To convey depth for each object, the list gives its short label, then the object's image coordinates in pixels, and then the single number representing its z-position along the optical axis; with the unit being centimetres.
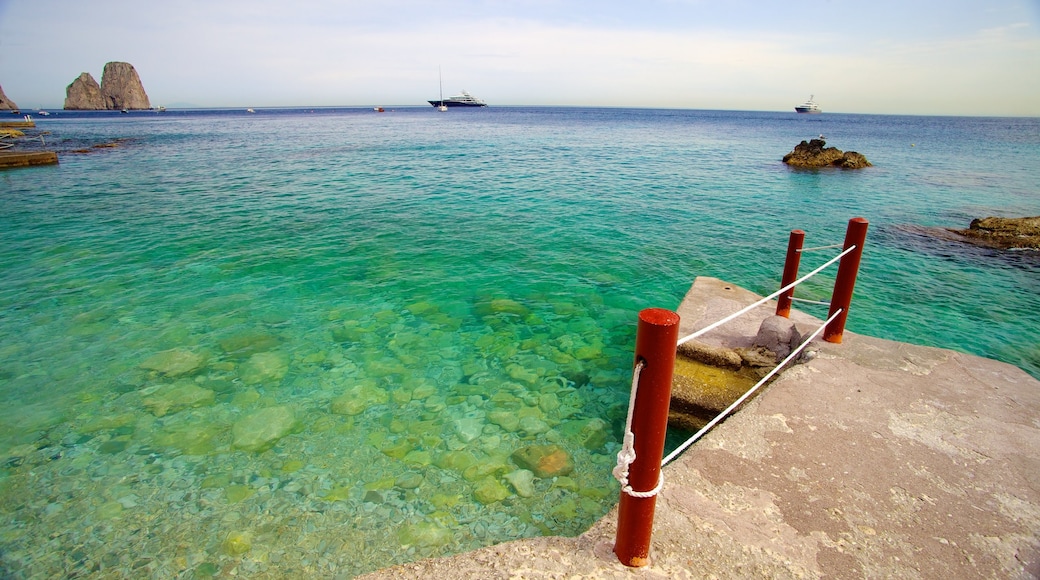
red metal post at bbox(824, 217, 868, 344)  505
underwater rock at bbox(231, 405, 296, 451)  543
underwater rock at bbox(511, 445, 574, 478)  504
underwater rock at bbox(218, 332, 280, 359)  732
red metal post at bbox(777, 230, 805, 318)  575
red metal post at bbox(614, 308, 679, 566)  226
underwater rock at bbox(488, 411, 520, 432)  573
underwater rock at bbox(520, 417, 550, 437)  564
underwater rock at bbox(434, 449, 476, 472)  514
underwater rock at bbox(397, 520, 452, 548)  425
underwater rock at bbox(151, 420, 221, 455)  535
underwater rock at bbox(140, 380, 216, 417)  602
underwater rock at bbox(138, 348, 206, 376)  681
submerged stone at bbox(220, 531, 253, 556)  413
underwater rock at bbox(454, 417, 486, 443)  559
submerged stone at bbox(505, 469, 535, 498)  479
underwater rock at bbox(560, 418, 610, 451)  545
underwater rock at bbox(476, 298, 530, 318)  893
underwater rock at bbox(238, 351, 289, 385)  665
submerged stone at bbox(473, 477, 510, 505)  471
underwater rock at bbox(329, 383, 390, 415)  606
